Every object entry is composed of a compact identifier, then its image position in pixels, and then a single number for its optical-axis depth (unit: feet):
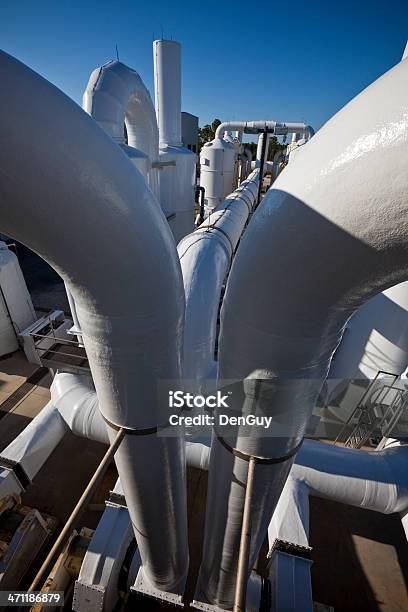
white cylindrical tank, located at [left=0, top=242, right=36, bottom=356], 20.40
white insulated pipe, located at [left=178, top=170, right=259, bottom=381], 11.24
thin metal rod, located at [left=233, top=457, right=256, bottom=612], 4.04
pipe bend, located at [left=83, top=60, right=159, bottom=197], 14.89
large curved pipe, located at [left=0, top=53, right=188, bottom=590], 2.87
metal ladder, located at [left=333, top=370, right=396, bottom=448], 14.70
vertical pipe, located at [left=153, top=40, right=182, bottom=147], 25.21
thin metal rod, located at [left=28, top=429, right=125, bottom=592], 3.57
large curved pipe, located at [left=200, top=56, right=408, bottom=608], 2.53
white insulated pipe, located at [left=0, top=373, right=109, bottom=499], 11.18
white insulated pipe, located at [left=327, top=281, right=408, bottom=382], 13.87
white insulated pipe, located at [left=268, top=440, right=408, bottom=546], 10.62
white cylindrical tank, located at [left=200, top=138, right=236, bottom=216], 41.24
